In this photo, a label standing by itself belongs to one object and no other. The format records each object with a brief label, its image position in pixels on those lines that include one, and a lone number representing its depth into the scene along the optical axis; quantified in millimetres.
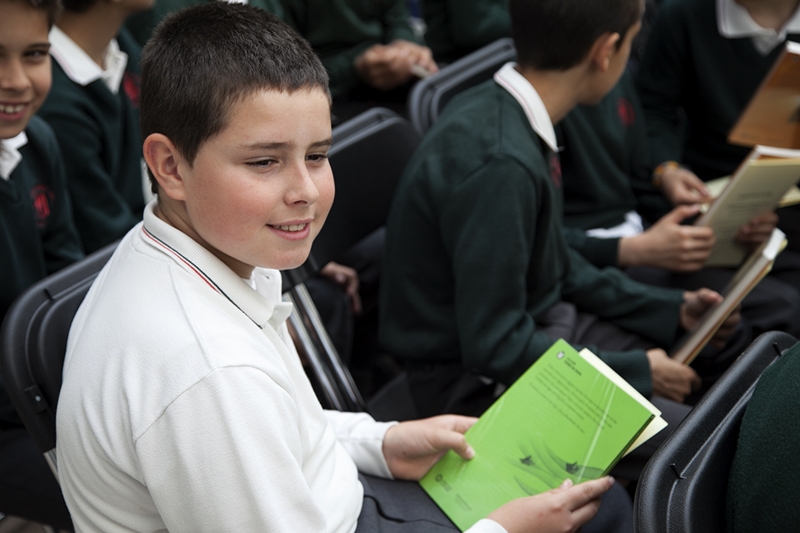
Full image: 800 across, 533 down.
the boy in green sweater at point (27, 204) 1797
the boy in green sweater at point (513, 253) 1814
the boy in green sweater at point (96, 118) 2079
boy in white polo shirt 1479
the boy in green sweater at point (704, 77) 2411
